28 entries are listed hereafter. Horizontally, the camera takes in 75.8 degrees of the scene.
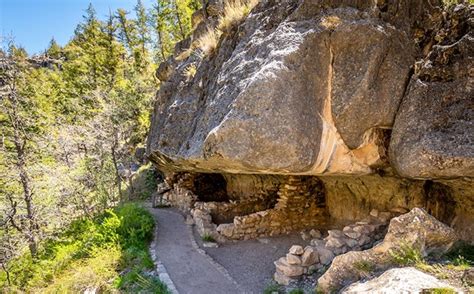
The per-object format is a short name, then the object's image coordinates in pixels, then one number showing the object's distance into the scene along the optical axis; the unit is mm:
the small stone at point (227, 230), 8070
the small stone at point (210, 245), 7812
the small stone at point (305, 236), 8031
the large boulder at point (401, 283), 3064
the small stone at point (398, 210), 6414
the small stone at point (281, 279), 5469
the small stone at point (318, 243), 6109
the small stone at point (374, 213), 6812
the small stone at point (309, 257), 5566
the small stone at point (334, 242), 5883
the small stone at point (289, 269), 5477
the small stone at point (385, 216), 6516
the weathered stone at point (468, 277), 3072
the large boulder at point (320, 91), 4668
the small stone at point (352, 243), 5855
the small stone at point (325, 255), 5661
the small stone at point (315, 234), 7995
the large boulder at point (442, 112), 4004
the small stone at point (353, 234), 6000
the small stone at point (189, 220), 9578
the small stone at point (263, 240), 7951
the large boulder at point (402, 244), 3889
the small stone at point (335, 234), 6073
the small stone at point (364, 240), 5867
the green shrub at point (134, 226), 8218
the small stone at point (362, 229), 6094
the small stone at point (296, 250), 5660
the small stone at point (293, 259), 5551
